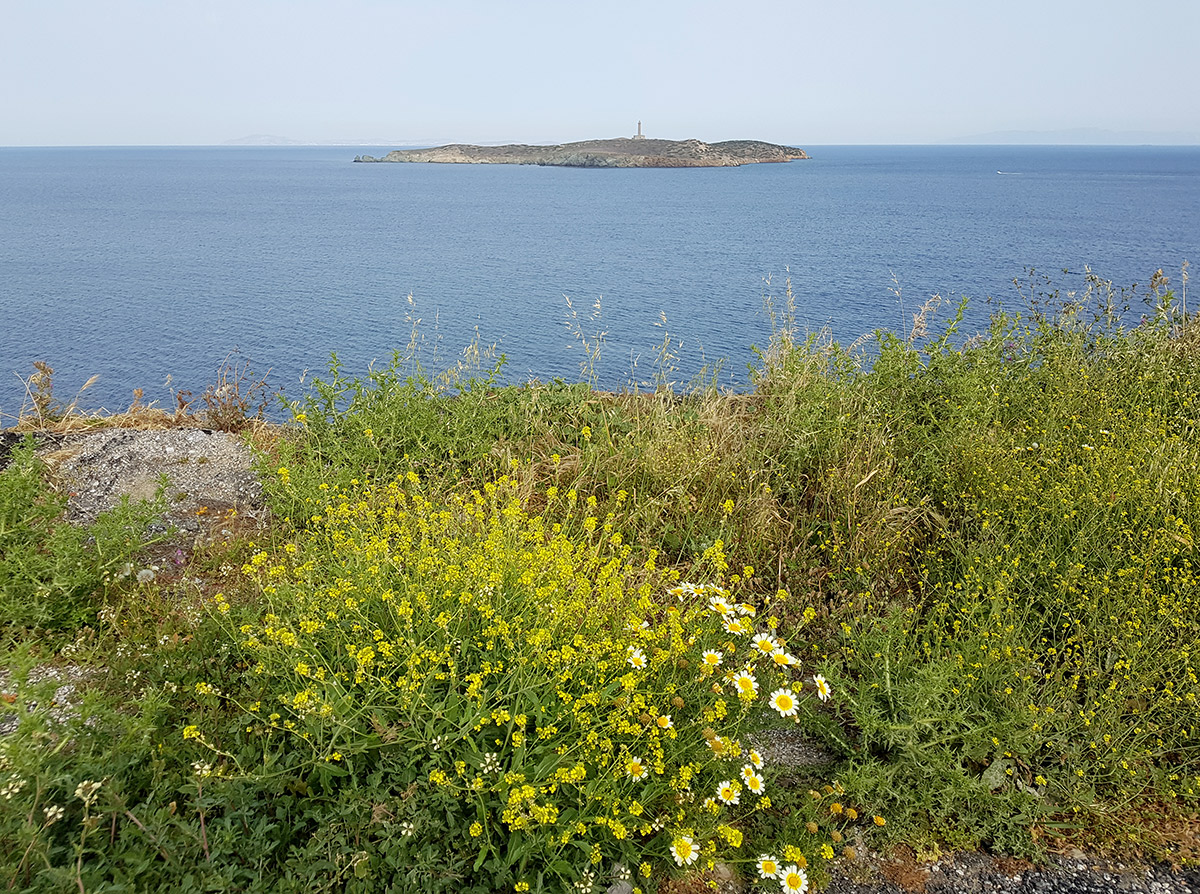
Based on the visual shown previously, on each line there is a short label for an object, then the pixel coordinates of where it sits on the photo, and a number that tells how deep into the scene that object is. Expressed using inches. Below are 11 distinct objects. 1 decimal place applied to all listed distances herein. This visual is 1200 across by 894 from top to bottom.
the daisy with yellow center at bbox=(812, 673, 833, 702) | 139.7
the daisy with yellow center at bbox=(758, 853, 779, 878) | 117.0
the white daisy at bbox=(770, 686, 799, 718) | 132.9
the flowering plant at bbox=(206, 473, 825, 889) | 112.0
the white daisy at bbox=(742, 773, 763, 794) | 122.7
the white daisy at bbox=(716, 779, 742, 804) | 121.8
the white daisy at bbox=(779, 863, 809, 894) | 117.7
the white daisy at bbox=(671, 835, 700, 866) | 112.0
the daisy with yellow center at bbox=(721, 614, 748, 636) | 139.6
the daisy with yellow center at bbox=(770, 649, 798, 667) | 137.4
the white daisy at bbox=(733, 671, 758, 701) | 127.7
